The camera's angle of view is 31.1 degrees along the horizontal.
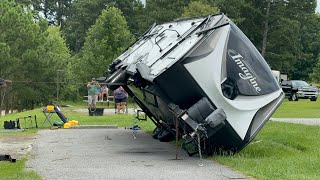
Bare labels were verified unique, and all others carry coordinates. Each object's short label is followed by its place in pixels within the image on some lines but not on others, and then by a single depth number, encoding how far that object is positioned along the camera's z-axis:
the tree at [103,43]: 42.19
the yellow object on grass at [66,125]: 19.20
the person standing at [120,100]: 26.51
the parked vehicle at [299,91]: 45.16
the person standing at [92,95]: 26.42
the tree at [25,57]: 39.62
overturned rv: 10.70
